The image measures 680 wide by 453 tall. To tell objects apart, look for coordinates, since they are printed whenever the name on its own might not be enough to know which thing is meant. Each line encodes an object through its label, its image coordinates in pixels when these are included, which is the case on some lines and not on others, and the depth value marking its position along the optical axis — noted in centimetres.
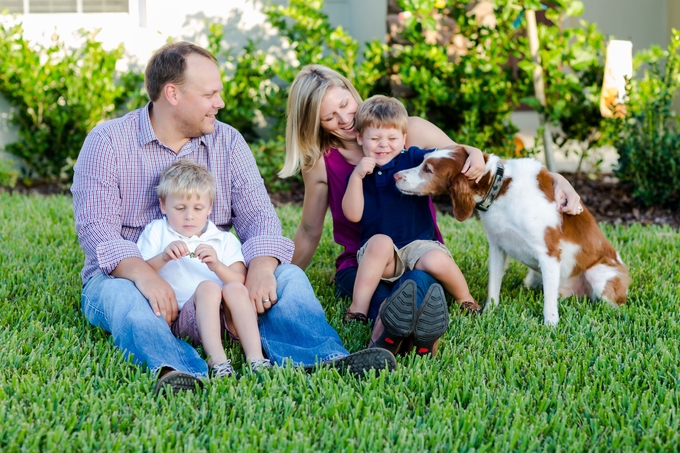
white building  737
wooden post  656
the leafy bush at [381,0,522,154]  657
